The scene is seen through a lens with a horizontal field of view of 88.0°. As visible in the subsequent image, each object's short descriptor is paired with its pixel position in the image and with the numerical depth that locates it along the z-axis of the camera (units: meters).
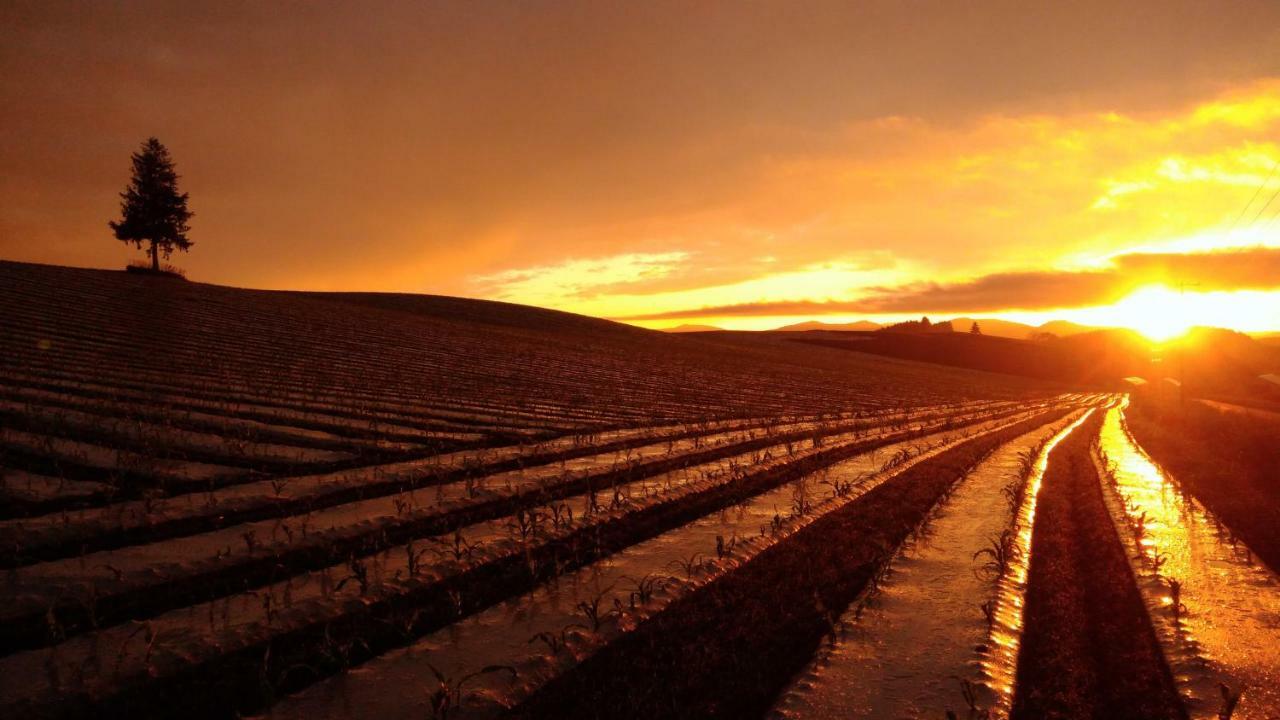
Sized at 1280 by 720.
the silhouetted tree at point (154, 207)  55.09
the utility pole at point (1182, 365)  36.47
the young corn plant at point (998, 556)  7.00
